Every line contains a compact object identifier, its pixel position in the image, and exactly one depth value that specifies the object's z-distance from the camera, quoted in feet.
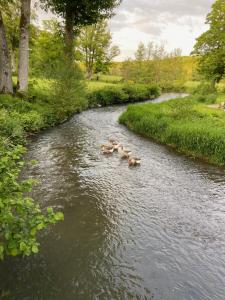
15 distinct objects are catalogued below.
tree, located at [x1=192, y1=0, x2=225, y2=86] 105.81
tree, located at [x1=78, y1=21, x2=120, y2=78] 167.32
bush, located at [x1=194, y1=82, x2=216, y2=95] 102.63
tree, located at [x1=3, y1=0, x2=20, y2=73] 83.88
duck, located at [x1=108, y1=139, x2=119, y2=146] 46.02
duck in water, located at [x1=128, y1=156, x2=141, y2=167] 37.86
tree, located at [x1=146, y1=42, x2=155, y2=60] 163.77
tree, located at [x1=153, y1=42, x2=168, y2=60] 163.94
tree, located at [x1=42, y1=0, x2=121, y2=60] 64.95
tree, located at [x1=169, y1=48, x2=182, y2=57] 168.43
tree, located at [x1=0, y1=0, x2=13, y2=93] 56.03
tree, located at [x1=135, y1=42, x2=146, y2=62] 154.16
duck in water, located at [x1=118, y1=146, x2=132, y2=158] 40.55
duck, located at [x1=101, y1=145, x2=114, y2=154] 41.98
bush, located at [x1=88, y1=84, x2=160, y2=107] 91.95
